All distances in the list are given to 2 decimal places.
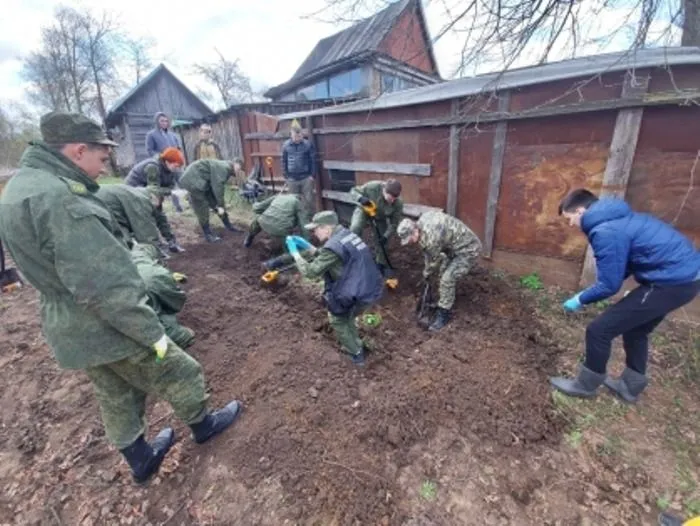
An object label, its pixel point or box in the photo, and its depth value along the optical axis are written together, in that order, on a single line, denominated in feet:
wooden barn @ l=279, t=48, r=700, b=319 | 10.14
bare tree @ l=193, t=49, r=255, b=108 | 90.38
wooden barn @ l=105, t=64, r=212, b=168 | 62.75
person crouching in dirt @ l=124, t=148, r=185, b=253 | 17.66
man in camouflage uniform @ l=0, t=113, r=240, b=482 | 4.81
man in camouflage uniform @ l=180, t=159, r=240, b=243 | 19.42
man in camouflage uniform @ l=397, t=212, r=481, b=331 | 11.92
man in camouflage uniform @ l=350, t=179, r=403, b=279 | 14.83
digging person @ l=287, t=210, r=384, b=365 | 9.67
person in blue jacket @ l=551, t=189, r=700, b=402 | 7.06
